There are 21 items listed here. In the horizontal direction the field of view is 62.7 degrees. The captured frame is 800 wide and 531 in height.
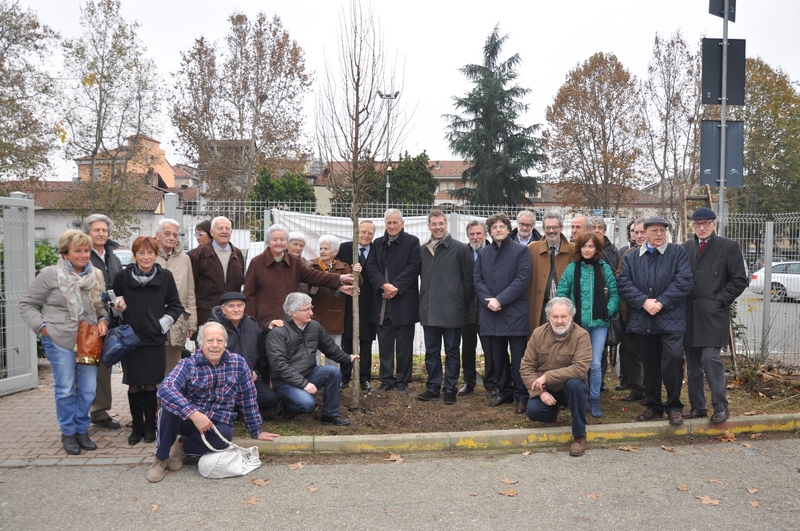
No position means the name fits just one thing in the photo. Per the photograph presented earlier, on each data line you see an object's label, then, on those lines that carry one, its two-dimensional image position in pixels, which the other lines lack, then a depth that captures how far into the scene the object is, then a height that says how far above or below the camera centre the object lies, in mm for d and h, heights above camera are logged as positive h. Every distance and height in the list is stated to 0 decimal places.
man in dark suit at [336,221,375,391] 7703 -921
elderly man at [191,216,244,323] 6871 -370
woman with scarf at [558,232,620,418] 6555 -553
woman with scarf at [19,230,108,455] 5711 -725
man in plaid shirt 5168 -1308
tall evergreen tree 40219 +6333
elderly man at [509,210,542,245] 7430 +111
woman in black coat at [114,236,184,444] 5992 -734
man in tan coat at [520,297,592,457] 5816 -1202
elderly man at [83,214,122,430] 6281 -288
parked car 9391 -629
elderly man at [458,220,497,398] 7637 -1161
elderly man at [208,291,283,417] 6047 -900
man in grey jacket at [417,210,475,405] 7195 -675
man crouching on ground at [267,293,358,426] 6156 -1204
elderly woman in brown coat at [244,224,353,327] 6805 -458
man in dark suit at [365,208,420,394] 7426 -580
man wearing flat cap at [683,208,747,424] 6293 -594
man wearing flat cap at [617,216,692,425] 6277 -667
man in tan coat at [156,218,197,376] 6574 -385
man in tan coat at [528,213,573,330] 7023 -283
